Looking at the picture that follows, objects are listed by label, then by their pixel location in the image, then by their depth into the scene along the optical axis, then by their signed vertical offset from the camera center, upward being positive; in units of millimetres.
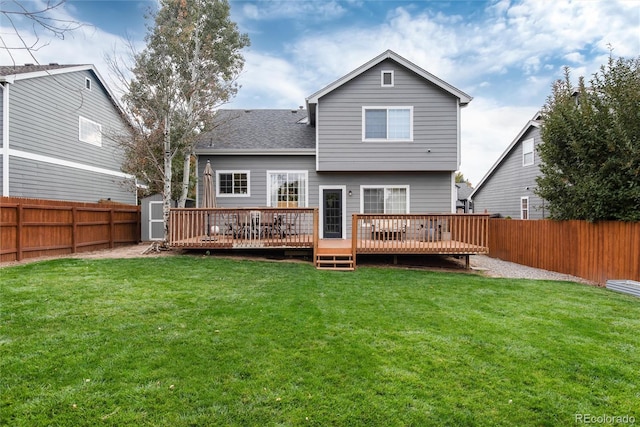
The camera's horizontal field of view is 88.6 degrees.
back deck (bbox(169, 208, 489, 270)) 9016 -525
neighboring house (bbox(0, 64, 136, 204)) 11312 +3204
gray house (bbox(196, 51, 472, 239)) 11922 +2313
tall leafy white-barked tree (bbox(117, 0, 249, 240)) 10844 +4484
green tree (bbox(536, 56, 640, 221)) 7699 +1745
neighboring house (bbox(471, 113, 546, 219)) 16297 +2009
